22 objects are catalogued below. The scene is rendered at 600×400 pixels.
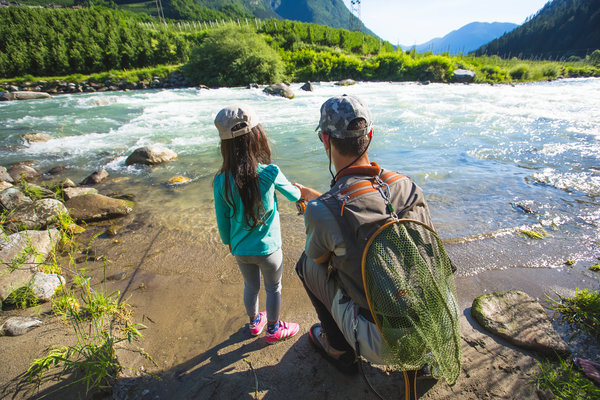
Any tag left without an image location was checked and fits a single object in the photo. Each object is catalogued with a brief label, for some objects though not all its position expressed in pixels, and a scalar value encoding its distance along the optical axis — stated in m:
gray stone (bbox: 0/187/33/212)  4.44
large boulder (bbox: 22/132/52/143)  9.56
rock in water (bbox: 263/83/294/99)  18.87
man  1.44
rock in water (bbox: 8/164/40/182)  6.64
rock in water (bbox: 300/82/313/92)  22.34
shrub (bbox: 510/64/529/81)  29.30
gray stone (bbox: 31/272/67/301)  2.73
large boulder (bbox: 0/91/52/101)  19.58
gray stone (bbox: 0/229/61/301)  2.77
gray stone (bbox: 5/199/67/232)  3.94
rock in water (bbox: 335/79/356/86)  25.64
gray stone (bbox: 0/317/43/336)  2.30
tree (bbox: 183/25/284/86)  26.75
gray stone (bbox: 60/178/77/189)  5.84
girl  1.89
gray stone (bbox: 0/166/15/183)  6.17
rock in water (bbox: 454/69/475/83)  26.83
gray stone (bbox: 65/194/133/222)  4.50
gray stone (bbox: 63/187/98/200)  5.15
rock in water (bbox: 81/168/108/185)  6.16
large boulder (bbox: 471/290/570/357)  2.20
